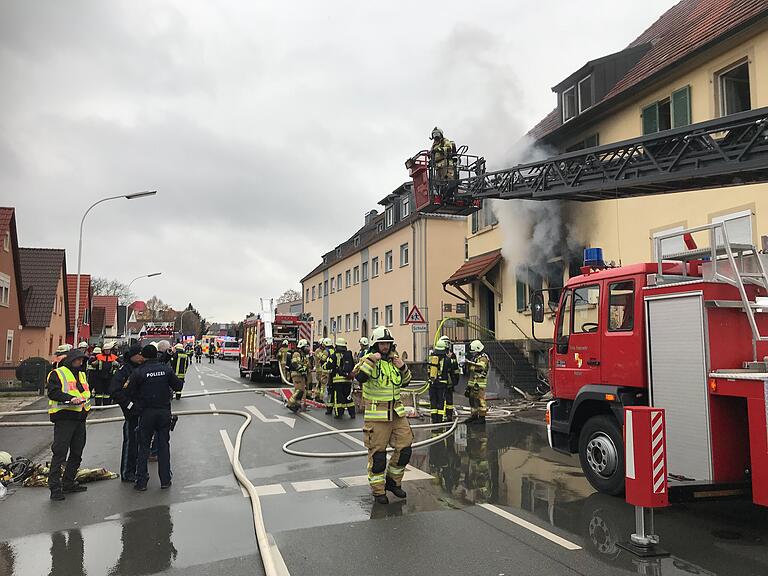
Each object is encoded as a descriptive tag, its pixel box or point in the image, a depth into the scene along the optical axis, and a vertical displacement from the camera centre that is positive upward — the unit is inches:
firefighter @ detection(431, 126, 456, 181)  506.3 +156.1
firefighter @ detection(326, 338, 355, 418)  499.5 -40.9
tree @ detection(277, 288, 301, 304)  4162.9 +279.1
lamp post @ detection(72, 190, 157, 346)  832.0 +201.1
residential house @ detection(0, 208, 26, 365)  1035.3 +82.7
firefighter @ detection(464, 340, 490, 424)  448.5 -39.8
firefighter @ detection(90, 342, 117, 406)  545.0 -36.4
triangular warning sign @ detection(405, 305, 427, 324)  687.1 +17.6
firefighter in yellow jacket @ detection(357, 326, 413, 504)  240.4 -39.5
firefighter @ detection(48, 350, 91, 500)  256.8 -39.1
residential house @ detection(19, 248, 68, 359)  1227.2 +79.3
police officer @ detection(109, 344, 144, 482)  278.6 -37.4
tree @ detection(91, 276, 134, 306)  3469.5 +285.8
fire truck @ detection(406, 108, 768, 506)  196.9 -3.0
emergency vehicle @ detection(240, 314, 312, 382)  898.1 -6.7
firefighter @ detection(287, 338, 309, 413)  531.5 -40.4
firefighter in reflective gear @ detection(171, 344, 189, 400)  625.9 -29.9
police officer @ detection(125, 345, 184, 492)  267.8 -38.2
